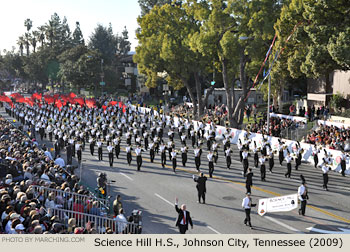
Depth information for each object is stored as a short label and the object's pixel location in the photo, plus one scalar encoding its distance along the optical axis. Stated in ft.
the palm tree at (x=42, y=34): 331.45
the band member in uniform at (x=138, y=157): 66.54
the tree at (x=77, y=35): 338.13
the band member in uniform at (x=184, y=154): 68.08
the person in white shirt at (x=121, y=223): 35.96
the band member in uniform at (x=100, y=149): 73.69
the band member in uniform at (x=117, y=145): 73.46
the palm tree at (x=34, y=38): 340.18
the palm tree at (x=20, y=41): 371.29
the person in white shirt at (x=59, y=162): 58.44
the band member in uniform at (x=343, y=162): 62.64
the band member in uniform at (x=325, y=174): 55.52
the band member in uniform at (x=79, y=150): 71.20
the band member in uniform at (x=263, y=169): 58.54
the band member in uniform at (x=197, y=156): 64.59
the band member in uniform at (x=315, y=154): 68.08
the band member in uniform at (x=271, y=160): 64.64
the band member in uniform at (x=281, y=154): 70.44
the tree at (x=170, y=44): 119.44
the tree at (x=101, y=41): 287.28
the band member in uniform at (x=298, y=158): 66.96
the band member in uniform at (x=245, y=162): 62.49
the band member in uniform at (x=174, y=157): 64.80
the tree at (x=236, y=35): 90.99
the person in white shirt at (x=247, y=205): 42.09
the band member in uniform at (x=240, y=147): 71.81
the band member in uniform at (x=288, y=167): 61.00
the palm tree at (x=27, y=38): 361.51
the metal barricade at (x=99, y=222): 35.94
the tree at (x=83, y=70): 204.23
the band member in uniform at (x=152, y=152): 71.03
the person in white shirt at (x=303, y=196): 45.37
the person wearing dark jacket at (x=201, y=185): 48.88
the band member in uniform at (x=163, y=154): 67.72
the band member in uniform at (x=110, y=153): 69.05
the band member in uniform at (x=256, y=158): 68.59
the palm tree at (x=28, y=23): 376.48
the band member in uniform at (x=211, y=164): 59.57
